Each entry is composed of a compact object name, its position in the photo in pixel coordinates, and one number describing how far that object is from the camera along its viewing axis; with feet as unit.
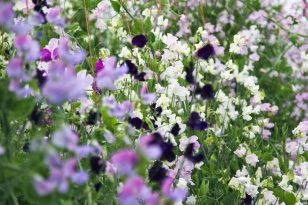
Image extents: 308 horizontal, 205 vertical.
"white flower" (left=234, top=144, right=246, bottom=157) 9.29
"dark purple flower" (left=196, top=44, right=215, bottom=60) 8.05
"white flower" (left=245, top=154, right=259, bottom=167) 9.22
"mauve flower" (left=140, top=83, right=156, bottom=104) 6.93
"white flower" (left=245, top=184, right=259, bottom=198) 8.68
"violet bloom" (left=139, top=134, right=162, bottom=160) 5.62
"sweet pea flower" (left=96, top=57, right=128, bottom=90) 6.48
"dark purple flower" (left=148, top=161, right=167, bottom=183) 7.22
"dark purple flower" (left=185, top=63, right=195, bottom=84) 7.89
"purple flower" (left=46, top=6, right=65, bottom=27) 7.05
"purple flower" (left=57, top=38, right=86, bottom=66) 6.61
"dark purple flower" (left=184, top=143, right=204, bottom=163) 7.19
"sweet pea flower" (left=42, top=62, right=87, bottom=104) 5.71
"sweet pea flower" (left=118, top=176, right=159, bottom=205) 5.55
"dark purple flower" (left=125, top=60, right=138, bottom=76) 7.71
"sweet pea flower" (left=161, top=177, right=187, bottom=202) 6.11
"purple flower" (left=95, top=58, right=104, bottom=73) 8.27
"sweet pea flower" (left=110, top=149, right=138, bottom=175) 5.47
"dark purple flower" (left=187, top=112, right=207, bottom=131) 7.54
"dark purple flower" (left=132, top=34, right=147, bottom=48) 8.55
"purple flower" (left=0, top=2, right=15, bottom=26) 6.19
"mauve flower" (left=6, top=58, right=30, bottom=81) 6.30
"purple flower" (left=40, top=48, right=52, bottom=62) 8.01
